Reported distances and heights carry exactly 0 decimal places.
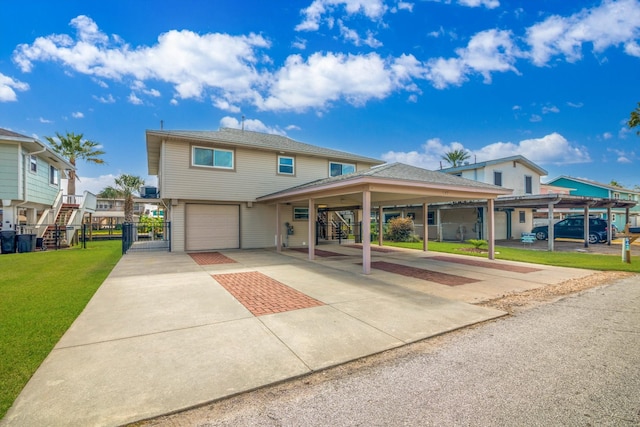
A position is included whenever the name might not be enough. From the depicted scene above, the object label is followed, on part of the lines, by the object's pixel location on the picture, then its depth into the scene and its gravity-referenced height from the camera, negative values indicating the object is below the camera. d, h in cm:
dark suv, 2002 -87
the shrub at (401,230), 1995 -83
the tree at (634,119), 1428 +479
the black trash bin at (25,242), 1373 -108
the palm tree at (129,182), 3625 +451
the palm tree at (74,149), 2556 +614
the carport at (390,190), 841 +95
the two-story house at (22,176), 1366 +213
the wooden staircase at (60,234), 1590 -82
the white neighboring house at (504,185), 2130 +242
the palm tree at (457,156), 3759 +784
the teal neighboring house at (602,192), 3041 +270
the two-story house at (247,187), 1265 +142
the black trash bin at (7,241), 1327 -99
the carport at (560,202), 1538 +88
